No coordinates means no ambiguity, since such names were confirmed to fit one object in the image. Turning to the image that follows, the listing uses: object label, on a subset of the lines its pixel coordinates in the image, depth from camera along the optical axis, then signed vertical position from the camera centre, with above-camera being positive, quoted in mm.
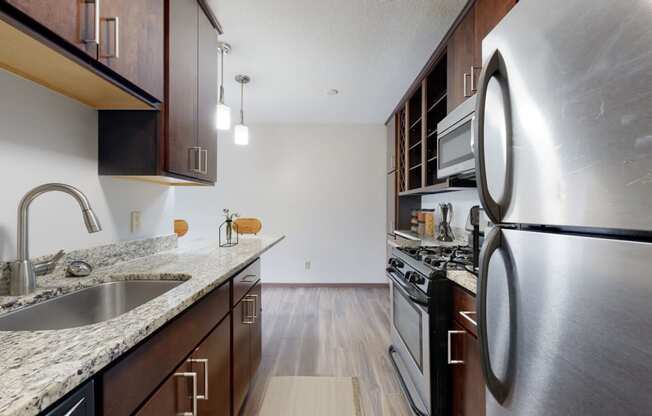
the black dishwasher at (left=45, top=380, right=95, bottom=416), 478 -345
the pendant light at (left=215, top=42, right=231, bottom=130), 2095 +690
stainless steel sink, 899 -357
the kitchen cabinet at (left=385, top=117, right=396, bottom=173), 3889 +917
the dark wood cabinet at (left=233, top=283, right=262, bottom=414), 1475 -783
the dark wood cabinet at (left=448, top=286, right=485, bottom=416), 1119 -637
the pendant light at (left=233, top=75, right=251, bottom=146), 2674 +710
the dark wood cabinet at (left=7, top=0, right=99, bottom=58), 710 +518
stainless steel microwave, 1520 +401
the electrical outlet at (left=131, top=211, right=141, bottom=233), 1663 -77
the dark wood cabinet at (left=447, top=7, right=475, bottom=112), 1755 +987
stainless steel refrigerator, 462 +4
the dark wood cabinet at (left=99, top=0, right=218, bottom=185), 1350 +420
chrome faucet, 928 -79
